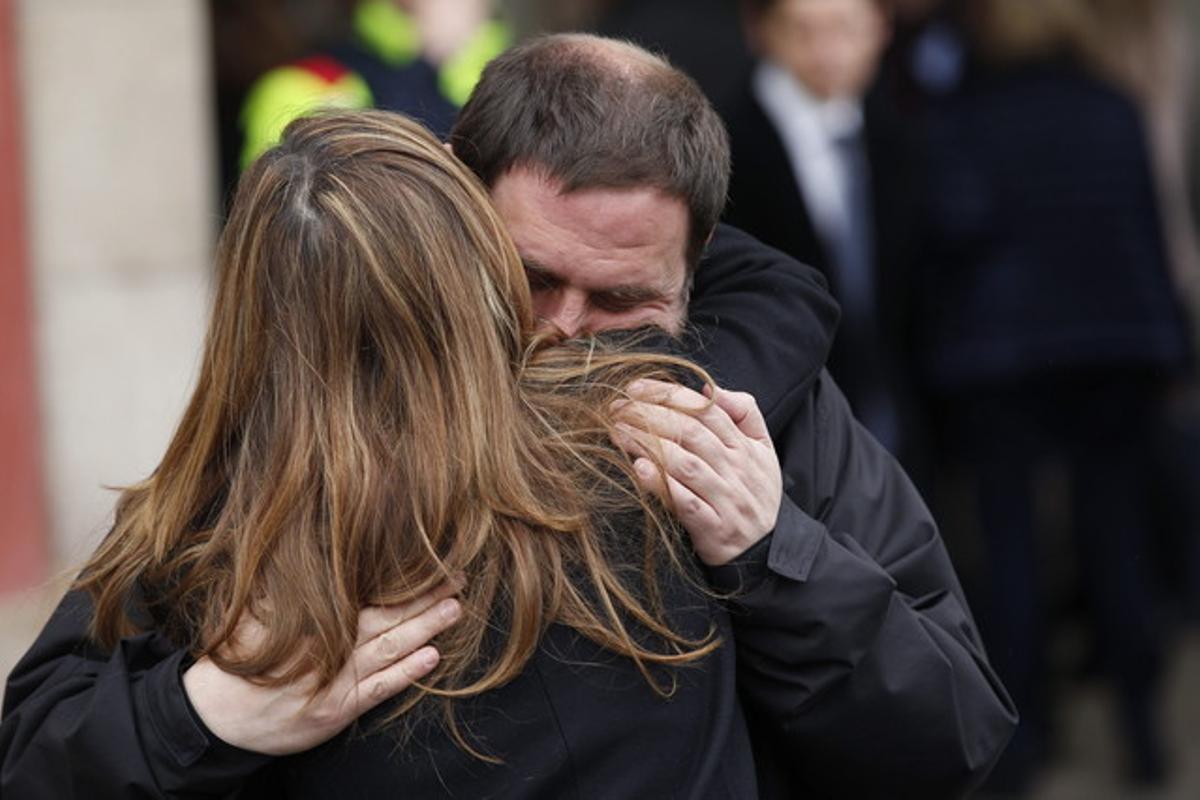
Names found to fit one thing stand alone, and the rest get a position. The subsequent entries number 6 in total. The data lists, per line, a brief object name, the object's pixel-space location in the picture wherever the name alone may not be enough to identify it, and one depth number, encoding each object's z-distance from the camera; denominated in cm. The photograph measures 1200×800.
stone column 997
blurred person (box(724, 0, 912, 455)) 1116
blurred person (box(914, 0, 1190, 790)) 1193
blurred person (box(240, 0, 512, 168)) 1057
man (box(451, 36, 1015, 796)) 443
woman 417
